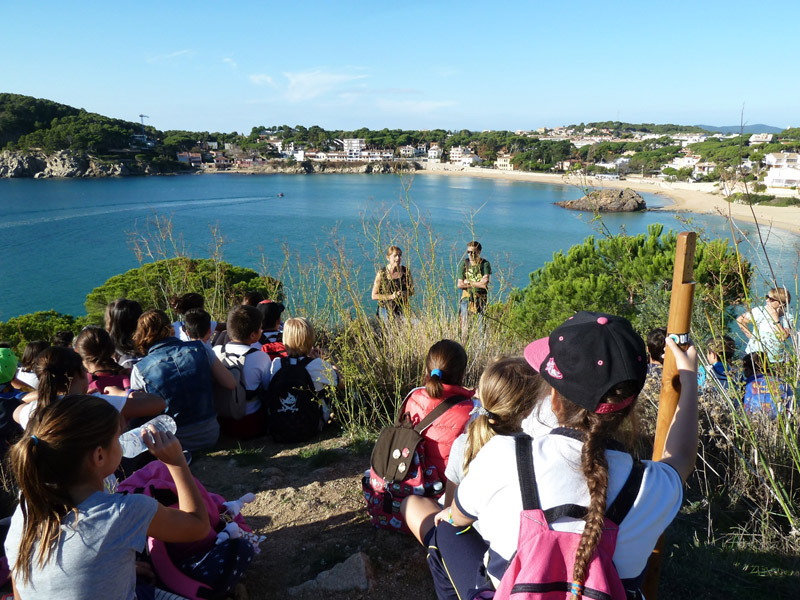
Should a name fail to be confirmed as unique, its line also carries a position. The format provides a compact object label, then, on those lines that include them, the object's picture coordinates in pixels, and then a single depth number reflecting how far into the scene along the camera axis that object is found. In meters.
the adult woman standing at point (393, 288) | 3.93
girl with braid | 1.11
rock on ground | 1.97
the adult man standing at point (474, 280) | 4.39
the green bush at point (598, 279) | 5.73
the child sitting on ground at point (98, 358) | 2.81
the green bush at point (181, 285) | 5.77
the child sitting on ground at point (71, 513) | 1.33
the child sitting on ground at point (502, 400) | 1.70
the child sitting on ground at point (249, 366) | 3.34
